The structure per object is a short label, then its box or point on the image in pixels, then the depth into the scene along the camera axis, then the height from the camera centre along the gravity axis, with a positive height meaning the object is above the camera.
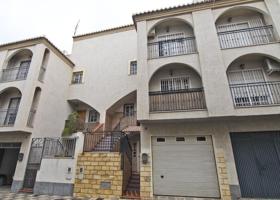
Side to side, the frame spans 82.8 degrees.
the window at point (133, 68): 14.08 +8.02
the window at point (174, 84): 9.98 +4.74
